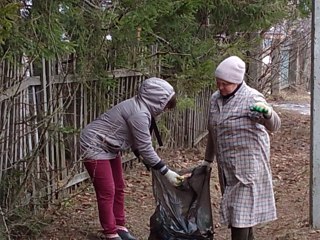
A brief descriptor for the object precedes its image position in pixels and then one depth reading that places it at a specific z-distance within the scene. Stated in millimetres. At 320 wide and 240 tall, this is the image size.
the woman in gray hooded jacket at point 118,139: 5184
